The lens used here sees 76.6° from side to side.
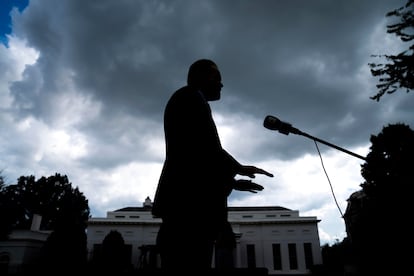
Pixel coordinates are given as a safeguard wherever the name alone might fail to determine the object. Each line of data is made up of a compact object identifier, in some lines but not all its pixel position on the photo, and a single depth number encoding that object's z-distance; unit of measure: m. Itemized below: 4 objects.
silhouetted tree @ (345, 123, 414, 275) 16.47
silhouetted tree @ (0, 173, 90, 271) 22.27
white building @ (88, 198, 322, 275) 40.31
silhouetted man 1.53
